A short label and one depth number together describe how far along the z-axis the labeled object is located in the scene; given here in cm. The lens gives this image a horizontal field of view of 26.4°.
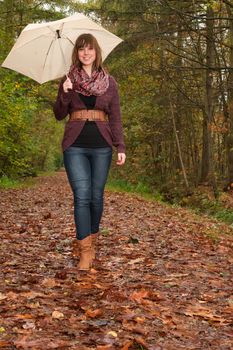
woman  511
